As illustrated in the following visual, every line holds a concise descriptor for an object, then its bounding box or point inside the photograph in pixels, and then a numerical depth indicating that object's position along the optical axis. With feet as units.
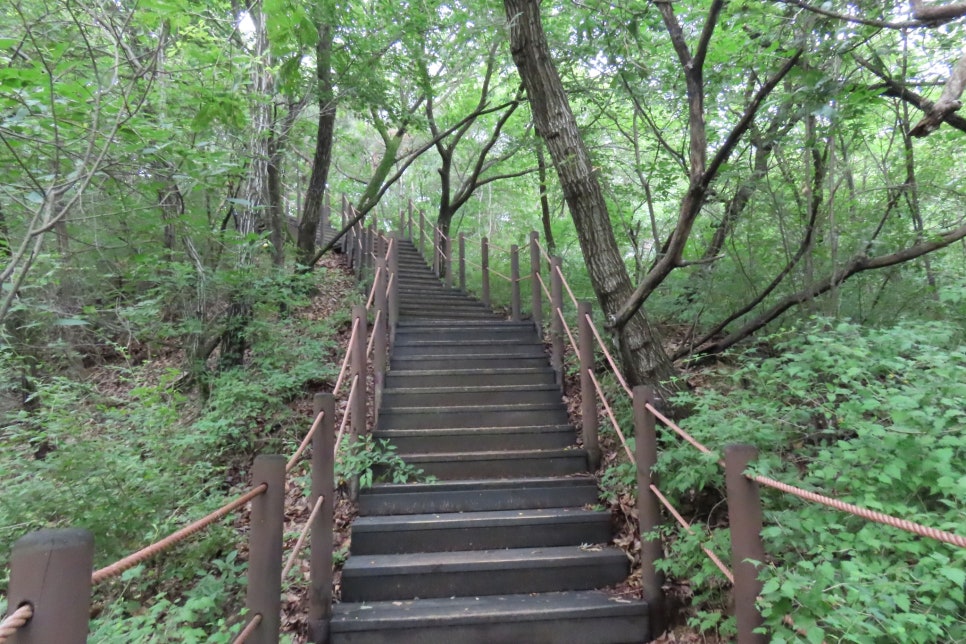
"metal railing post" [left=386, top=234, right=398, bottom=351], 19.78
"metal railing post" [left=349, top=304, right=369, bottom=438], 13.55
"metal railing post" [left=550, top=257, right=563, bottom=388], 16.57
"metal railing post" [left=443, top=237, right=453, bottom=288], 31.71
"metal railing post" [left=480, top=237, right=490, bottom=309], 25.40
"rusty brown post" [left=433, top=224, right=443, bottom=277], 35.86
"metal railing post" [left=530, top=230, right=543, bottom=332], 19.71
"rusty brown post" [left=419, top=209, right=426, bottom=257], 39.87
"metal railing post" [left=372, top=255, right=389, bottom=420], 15.84
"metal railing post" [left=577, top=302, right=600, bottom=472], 13.94
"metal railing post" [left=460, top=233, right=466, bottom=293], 29.53
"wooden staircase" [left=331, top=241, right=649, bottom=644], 9.75
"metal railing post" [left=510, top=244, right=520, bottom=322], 21.74
